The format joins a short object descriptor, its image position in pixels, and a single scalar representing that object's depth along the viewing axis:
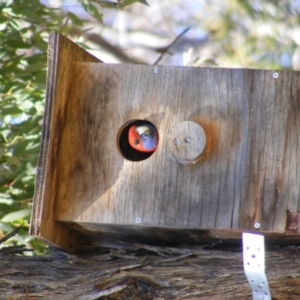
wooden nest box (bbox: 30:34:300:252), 5.87
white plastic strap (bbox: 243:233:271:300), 5.75
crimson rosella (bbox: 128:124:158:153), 6.41
